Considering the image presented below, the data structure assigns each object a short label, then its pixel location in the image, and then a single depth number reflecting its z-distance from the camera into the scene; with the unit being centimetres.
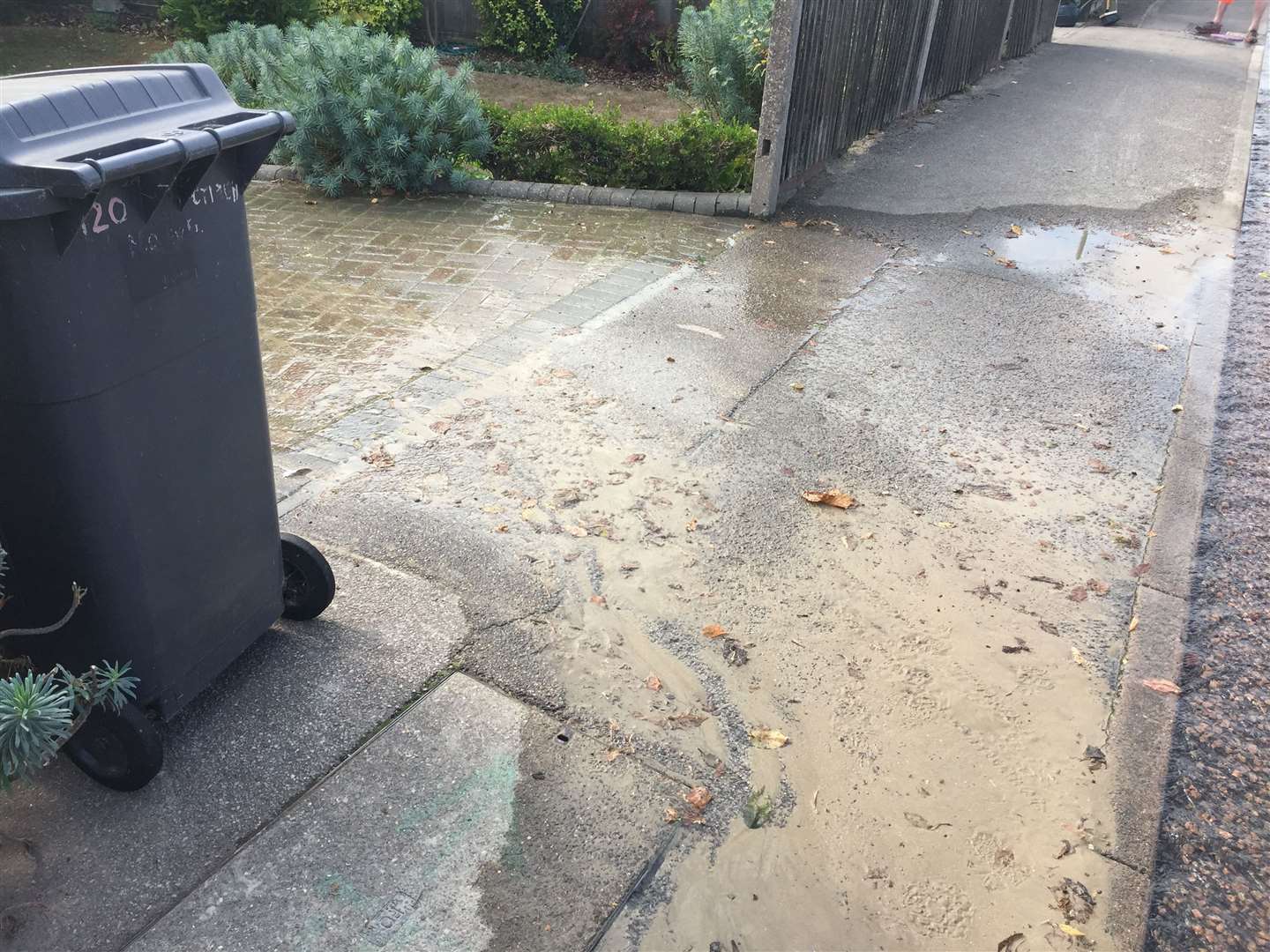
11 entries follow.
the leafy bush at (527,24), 1396
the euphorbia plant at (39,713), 209
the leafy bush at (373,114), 780
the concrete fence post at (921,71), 1046
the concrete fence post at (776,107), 688
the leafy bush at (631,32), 1406
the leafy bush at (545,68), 1372
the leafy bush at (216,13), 1172
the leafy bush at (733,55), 904
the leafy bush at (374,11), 1367
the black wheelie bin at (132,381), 210
